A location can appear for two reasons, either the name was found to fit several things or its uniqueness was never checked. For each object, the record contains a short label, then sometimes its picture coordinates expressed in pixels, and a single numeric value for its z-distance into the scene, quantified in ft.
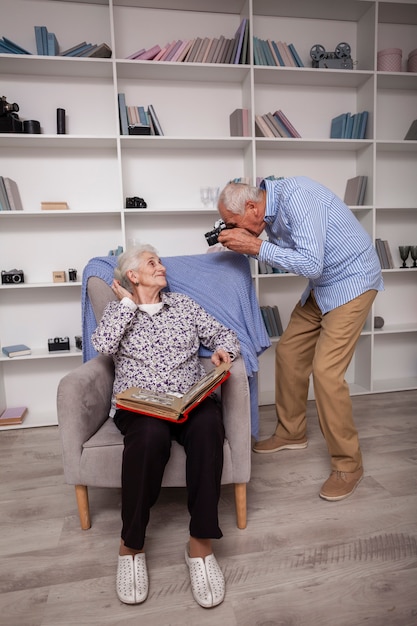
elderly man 5.72
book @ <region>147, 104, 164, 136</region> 9.11
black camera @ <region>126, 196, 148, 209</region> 9.20
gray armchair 5.04
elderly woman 4.42
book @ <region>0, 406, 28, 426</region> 9.04
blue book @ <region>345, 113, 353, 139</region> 9.99
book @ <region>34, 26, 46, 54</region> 8.55
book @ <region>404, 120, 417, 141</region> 10.22
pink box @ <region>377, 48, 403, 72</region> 9.85
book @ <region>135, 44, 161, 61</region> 8.81
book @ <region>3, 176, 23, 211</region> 8.71
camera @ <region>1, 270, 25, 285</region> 9.10
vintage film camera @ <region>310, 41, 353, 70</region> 9.68
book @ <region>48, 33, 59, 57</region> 8.53
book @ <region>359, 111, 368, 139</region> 9.87
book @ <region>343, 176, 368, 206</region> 10.07
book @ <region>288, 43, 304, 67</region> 9.51
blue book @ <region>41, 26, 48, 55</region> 8.56
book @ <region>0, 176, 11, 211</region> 8.68
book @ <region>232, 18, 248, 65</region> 8.98
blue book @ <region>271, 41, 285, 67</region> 9.42
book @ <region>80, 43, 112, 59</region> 8.50
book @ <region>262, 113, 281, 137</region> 9.57
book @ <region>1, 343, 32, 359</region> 9.00
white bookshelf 9.16
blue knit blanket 6.48
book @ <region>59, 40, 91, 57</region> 8.55
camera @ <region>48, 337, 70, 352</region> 9.34
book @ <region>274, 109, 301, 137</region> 9.57
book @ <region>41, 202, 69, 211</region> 8.92
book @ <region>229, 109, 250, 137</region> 9.33
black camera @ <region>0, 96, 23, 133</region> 8.38
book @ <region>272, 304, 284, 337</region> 10.03
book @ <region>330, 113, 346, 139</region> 10.04
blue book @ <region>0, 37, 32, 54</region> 8.32
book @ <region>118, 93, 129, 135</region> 8.81
